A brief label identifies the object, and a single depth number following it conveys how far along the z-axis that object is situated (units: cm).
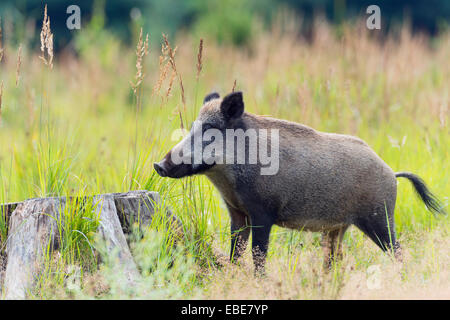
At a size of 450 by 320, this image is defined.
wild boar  712
